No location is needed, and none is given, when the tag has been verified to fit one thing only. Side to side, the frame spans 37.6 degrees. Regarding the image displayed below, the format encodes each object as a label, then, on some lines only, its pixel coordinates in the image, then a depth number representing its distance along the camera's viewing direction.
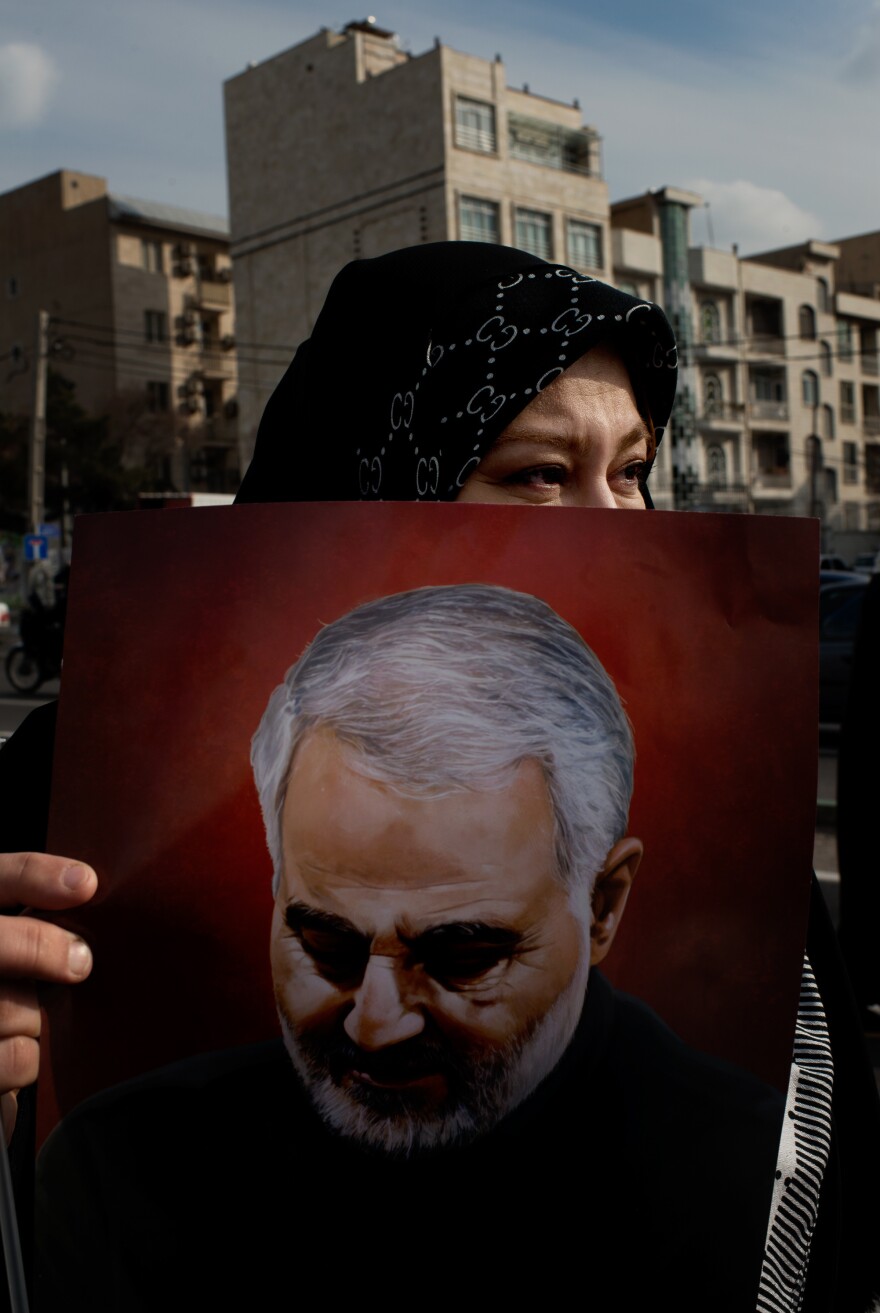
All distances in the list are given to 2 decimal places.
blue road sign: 22.34
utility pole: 24.19
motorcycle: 14.32
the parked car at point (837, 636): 10.43
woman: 1.17
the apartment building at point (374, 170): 35.84
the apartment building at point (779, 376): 46.97
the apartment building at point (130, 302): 51.19
